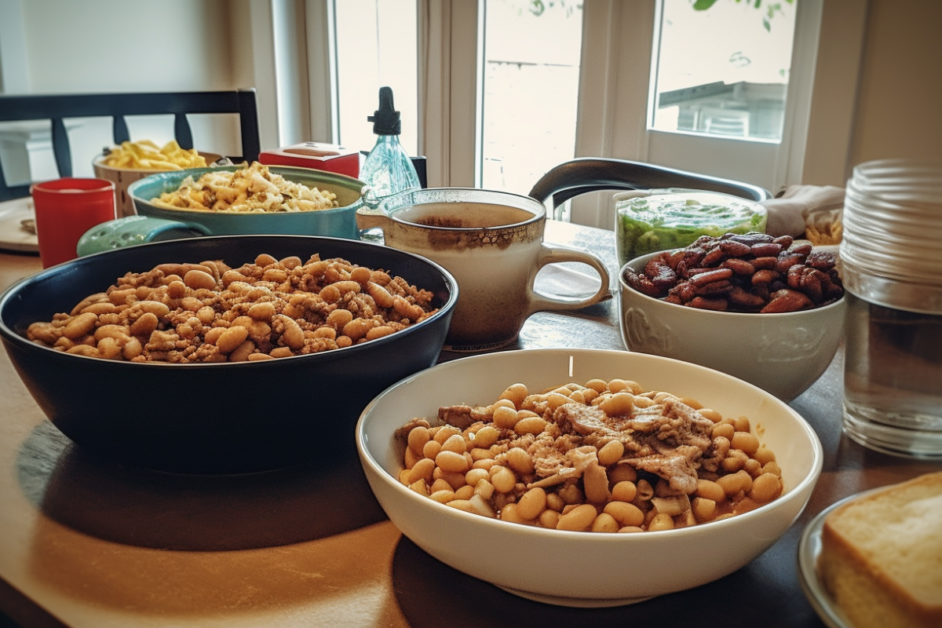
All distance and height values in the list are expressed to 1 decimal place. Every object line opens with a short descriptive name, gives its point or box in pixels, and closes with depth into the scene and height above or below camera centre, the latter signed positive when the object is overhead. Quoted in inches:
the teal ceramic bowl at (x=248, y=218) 42.0 -6.8
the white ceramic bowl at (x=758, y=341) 30.1 -9.1
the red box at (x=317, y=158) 60.1 -5.1
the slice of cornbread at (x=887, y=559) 16.4 -9.5
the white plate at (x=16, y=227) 53.7 -10.0
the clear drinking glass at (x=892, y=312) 24.1 -7.0
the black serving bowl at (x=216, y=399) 23.9 -9.3
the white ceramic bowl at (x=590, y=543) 18.7 -10.5
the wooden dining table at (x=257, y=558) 20.8 -13.0
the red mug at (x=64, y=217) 48.3 -7.8
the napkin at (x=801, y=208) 56.7 -8.2
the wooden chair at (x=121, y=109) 78.9 -2.6
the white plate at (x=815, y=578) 16.5 -10.1
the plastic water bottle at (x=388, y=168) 58.9 -5.7
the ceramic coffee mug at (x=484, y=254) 36.5 -7.3
